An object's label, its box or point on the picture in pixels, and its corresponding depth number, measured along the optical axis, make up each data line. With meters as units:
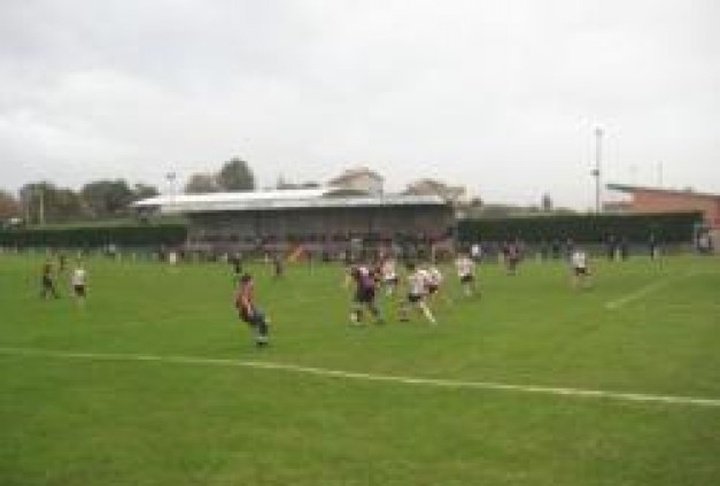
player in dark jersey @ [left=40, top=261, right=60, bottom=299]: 50.78
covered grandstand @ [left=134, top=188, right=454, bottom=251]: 96.19
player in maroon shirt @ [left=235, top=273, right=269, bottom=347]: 26.64
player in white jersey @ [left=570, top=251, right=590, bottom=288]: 48.31
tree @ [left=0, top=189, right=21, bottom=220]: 181.62
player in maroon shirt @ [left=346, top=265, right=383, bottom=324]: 33.00
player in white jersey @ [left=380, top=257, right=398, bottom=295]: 40.19
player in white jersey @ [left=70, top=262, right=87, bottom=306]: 44.81
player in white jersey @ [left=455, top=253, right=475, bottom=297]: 44.62
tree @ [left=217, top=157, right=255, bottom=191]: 175.38
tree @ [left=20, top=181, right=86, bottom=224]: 163.00
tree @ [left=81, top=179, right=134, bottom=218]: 162.88
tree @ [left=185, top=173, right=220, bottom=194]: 177.75
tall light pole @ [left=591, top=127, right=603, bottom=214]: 114.53
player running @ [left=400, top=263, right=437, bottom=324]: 33.41
